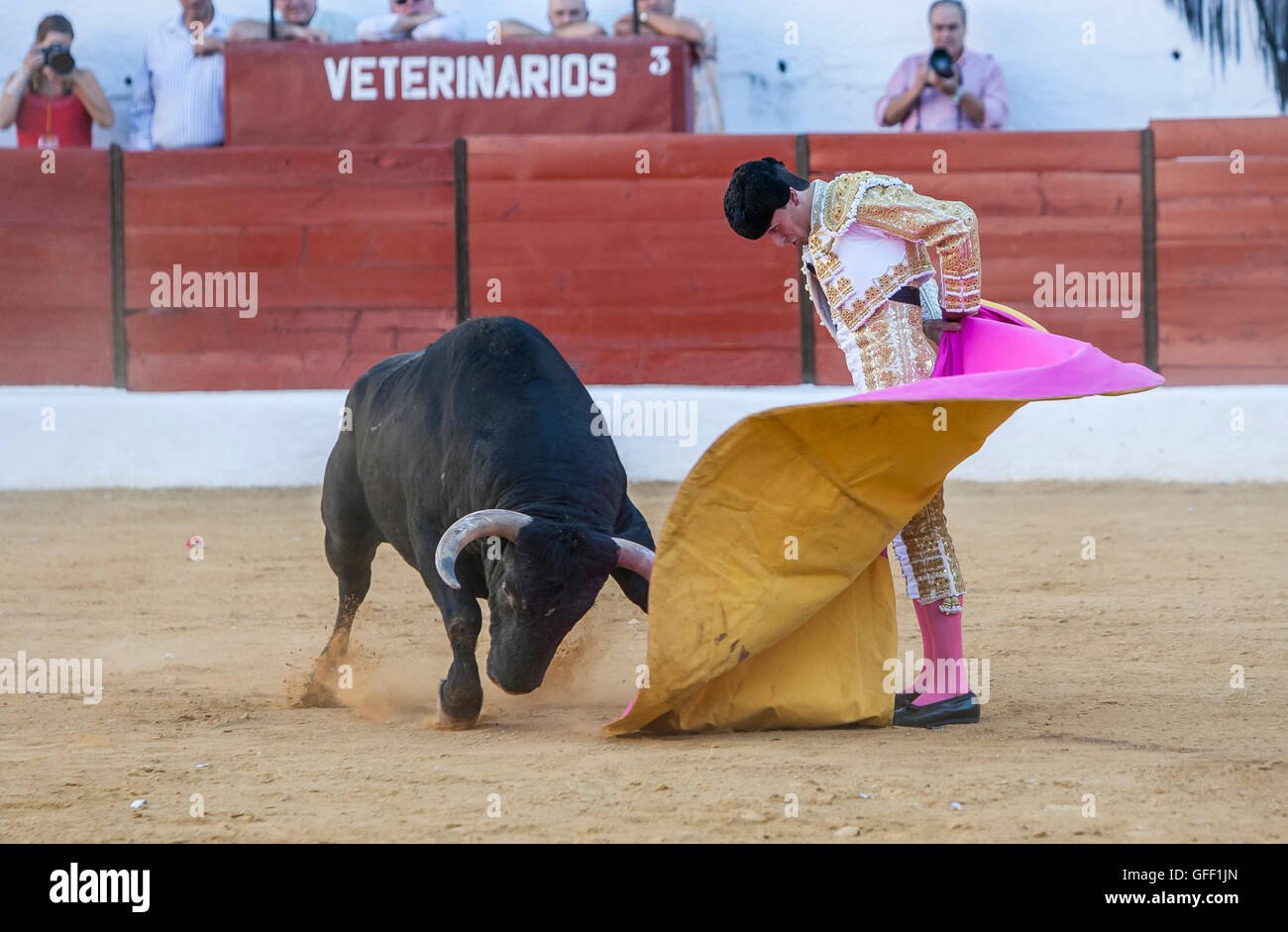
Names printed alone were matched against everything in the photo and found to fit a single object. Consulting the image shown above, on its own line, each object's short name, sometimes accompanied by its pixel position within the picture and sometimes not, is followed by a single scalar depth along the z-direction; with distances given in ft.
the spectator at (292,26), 50.80
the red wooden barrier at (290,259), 49.29
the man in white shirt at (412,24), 50.83
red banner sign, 49.24
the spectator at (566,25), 50.96
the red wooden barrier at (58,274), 49.16
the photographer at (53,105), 50.80
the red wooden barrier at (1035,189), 48.73
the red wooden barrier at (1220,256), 48.39
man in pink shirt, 49.85
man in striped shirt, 50.70
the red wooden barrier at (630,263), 49.16
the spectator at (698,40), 50.83
